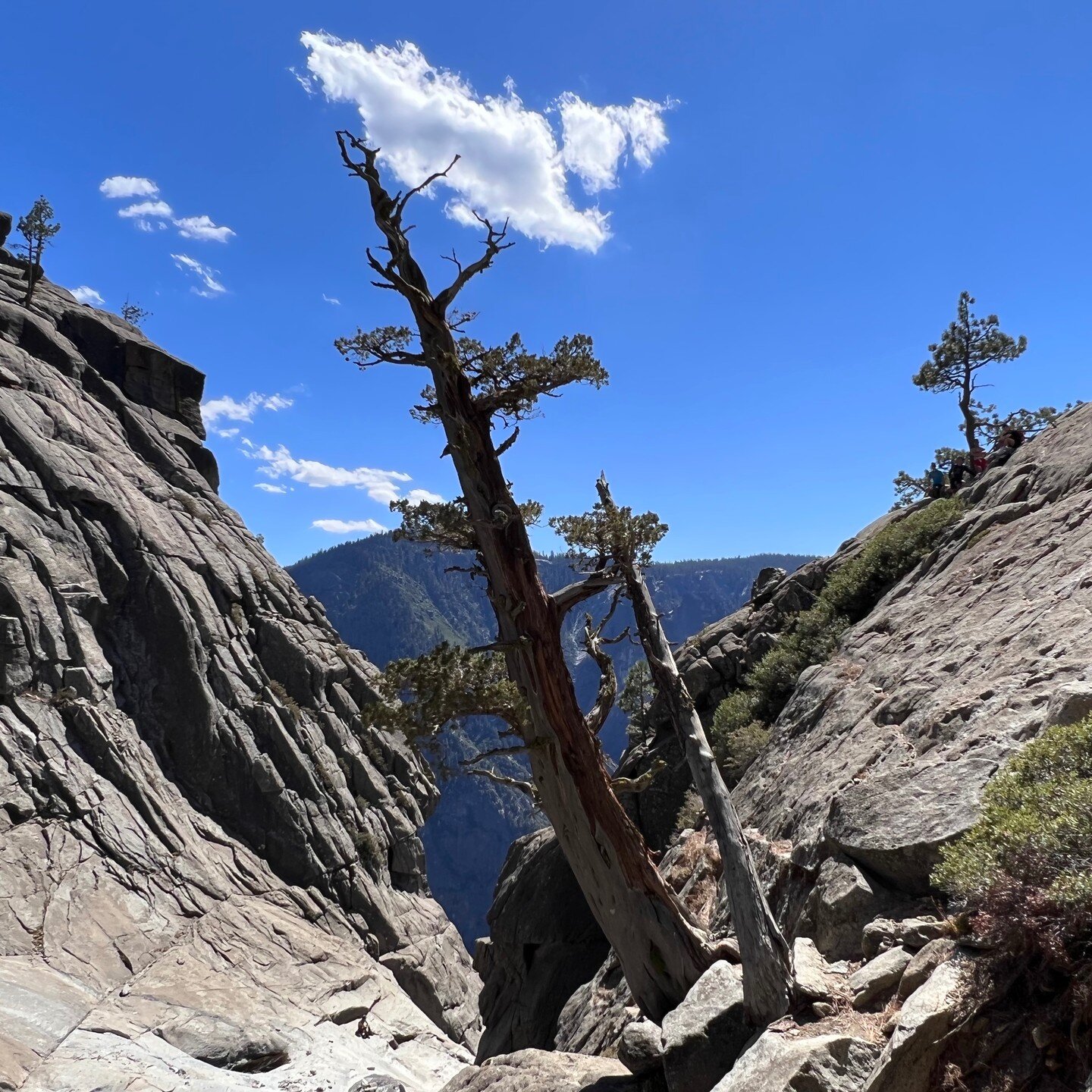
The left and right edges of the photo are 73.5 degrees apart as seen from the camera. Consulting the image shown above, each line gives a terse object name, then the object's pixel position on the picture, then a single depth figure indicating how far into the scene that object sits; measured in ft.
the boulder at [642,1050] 27.89
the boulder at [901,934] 22.27
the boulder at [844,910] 26.11
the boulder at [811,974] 23.73
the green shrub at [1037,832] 16.33
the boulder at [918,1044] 16.07
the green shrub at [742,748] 54.60
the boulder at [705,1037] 24.62
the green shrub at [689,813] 55.93
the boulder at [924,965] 19.56
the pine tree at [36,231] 178.40
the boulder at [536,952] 57.67
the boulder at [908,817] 25.30
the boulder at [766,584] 89.66
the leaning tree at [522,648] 33.01
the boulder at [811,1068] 18.20
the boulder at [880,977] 21.25
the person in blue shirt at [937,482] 84.26
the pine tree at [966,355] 125.39
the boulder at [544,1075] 28.45
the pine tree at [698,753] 25.09
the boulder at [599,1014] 39.06
